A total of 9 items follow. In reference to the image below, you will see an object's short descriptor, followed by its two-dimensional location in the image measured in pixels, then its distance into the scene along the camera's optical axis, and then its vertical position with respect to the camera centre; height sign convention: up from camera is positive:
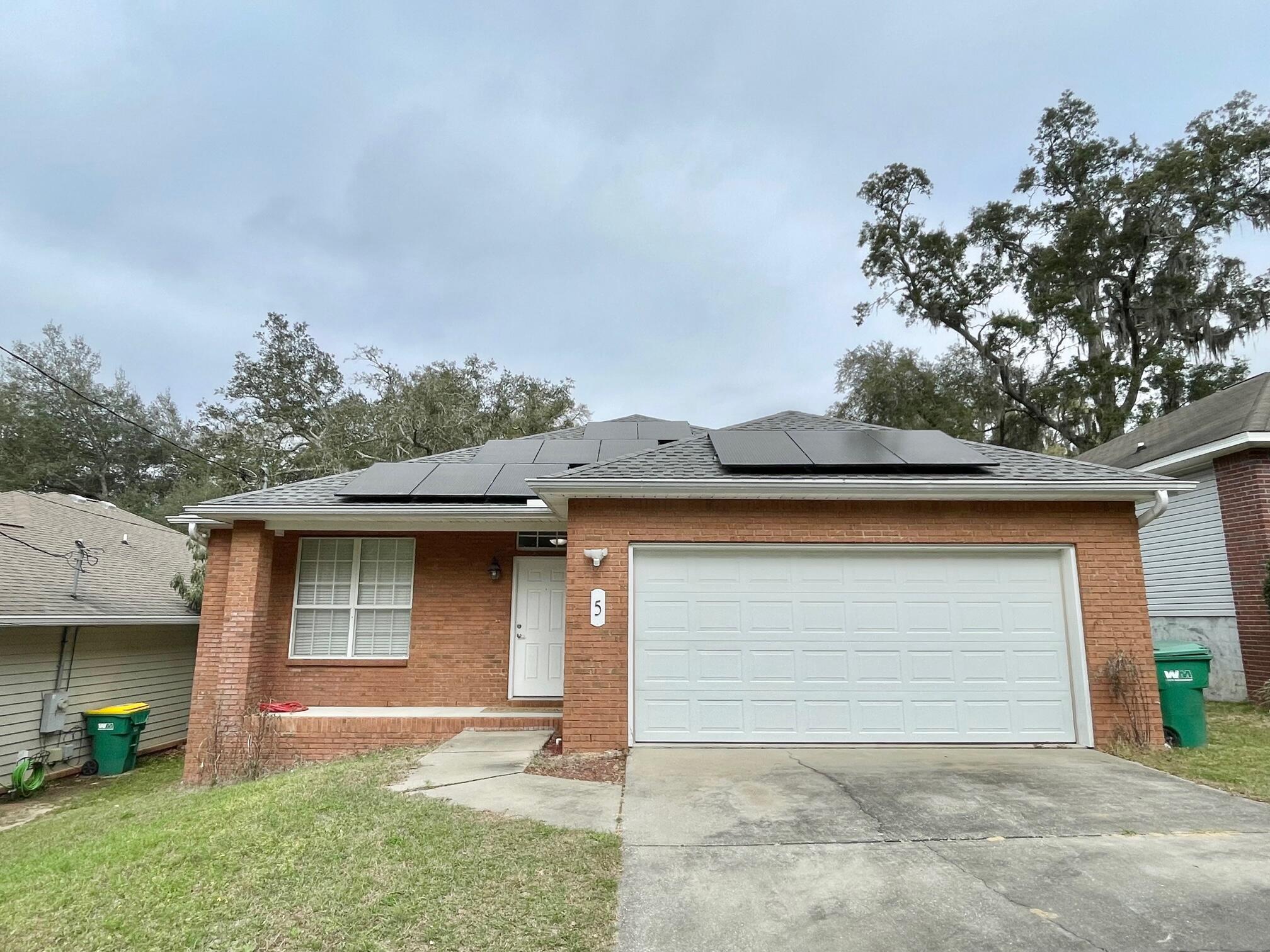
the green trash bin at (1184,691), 6.81 -0.98
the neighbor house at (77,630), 9.20 -0.58
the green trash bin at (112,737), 10.05 -2.24
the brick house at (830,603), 6.96 -0.04
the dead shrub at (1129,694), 6.79 -1.00
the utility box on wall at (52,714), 9.54 -1.79
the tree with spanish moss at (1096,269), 20.19 +11.99
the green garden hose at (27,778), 8.70 -2.52
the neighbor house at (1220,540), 9.14 +0.98
